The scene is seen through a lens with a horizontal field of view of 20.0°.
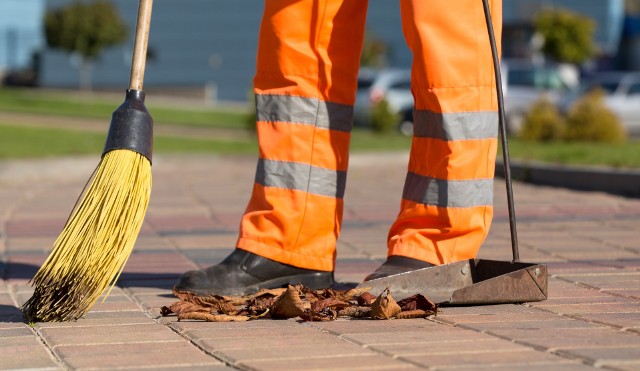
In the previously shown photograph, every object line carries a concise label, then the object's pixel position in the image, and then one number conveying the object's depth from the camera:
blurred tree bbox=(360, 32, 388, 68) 61.39
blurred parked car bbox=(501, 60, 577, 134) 38.57
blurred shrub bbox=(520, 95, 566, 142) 24.58
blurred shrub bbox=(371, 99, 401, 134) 33.13
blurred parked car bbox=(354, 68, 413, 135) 38.78
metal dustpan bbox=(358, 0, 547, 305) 5.43
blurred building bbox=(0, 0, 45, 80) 79.89
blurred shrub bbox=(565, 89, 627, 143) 23.99
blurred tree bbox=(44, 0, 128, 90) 58.68
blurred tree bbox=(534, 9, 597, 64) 59.43
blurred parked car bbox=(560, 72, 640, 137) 36.77
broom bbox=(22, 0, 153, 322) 5.14
